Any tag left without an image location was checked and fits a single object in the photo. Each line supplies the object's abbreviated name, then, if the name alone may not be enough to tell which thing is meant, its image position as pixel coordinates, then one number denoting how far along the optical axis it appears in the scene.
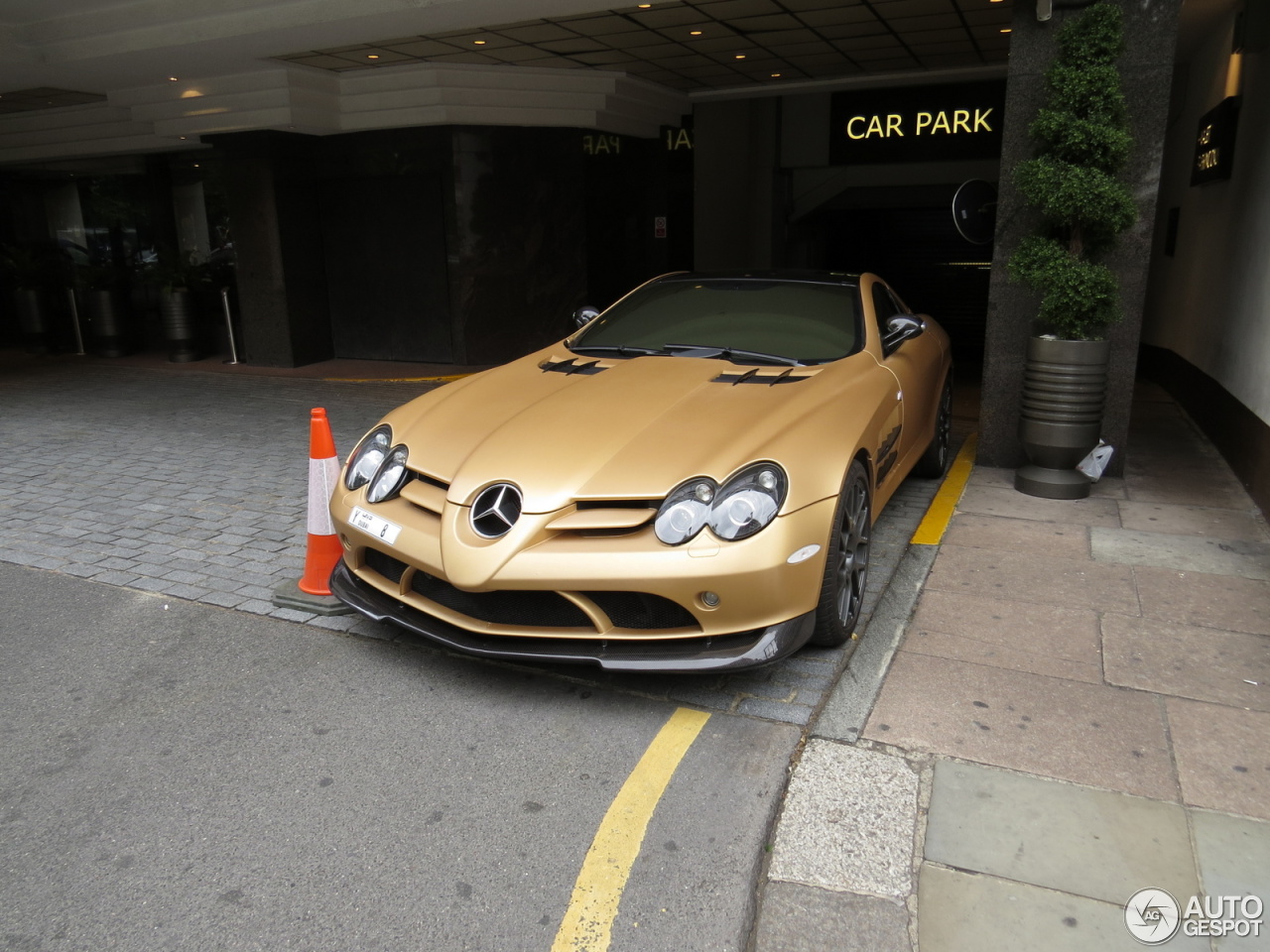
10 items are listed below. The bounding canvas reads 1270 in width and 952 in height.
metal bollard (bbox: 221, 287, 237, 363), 12.76
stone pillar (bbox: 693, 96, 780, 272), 14.47
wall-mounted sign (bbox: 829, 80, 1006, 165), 12.84
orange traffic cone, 4.22
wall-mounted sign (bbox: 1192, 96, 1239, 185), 7.85
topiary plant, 5.50
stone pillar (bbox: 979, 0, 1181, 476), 5.76
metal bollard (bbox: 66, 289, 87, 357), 13.64
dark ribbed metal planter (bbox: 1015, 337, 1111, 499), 5.76
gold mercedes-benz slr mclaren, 3.15
